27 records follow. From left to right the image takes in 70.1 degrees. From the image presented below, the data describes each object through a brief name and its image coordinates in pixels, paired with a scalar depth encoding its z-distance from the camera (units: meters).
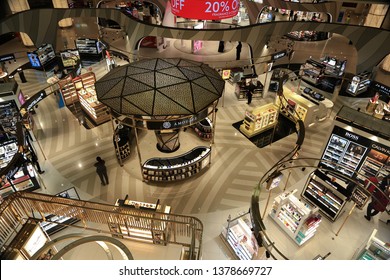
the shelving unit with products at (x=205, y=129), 15.54
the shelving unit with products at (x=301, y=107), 16.61
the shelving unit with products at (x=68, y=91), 17.80
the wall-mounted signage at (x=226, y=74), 17.48
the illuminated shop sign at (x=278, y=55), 17.89
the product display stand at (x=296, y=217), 10.62
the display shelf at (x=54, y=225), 10.44
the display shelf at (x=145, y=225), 7.16
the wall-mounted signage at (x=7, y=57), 18.38
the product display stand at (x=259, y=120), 15.91
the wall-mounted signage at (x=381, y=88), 16.55
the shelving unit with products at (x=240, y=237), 9.59
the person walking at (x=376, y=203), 11.26
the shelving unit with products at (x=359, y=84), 19.14
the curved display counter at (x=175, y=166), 12.98
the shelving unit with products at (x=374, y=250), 9.10
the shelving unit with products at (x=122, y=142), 13.96
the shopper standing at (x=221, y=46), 25.39
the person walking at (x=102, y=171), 12.59
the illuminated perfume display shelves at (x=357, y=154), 11.72
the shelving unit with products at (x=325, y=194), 11.31
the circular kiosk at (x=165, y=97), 10.82
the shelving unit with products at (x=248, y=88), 19.08
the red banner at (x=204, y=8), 14.73
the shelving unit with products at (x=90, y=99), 16.75
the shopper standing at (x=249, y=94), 18.77
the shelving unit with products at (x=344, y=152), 12.31
